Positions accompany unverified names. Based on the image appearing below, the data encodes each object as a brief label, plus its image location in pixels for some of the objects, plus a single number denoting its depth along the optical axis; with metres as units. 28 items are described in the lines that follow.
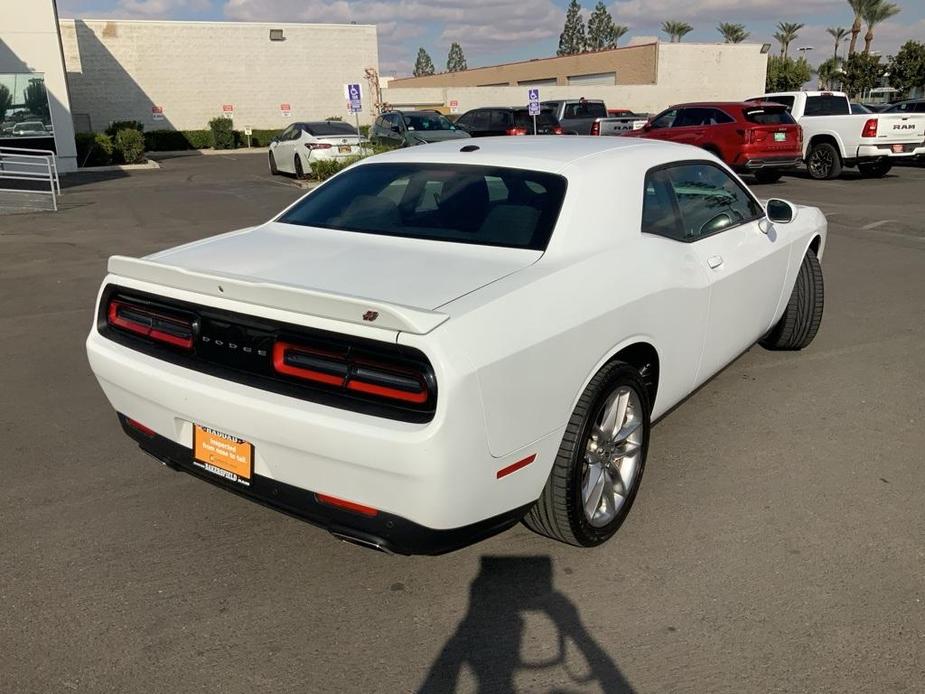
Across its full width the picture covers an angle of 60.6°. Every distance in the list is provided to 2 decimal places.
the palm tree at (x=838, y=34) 79.88
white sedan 18.34
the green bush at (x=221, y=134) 39.84
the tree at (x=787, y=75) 65.12
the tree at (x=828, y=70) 69.69
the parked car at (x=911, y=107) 21.45
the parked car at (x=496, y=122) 21.77
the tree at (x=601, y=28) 107.56
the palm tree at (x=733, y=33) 80.88
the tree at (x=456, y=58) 141.38
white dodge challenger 2.48
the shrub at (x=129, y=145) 26.91
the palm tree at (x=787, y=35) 79.06
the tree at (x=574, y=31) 109.56
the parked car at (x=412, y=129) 18.75
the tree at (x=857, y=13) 60.09
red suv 16.28
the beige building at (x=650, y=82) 51.62
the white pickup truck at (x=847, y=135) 17.34
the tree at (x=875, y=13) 59.62
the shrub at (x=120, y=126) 31.38
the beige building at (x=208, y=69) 40.25
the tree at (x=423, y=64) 156.50
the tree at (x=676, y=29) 82.69
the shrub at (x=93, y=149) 26.41
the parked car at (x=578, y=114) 26.47
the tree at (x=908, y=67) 54.00
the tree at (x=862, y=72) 55.16
